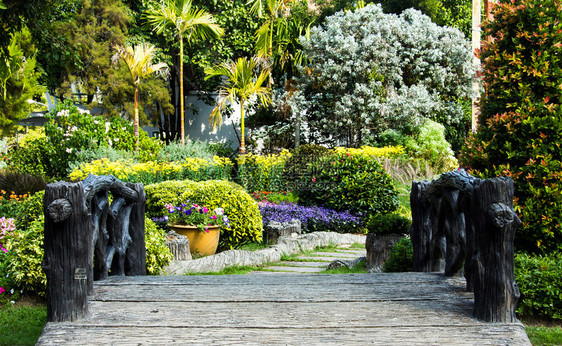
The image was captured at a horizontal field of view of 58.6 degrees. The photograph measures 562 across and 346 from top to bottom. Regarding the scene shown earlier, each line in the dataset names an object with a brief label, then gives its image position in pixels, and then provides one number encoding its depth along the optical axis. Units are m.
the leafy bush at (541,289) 4.16
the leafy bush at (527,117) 4.54
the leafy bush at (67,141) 12.78
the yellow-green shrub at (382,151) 15.16
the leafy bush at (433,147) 15.05
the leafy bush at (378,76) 16.73
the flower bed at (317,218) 9.57
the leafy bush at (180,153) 12.76
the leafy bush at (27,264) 4.59
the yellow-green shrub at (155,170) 9.68
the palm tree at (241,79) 14.85
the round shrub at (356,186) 9.73
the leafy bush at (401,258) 5.34
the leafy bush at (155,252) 5.05
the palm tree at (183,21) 15.37
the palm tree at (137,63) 14.96
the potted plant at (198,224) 7.00
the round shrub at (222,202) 7.43
